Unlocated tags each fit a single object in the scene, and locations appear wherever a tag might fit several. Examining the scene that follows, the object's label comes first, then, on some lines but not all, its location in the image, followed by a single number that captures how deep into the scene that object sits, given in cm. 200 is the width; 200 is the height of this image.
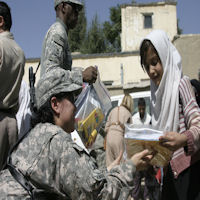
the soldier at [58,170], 165
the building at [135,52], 1460
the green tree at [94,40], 3638
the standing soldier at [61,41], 281
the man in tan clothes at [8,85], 284
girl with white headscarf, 192
